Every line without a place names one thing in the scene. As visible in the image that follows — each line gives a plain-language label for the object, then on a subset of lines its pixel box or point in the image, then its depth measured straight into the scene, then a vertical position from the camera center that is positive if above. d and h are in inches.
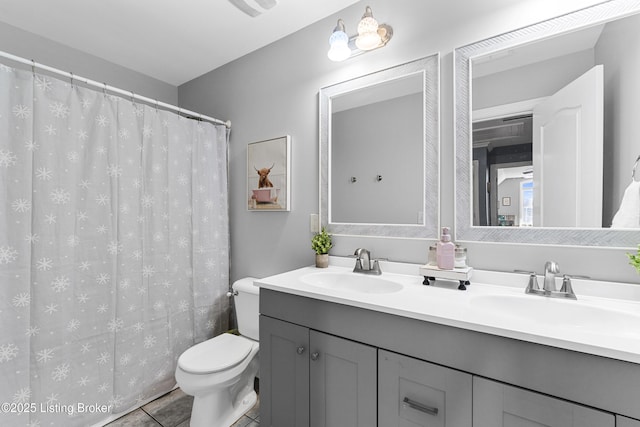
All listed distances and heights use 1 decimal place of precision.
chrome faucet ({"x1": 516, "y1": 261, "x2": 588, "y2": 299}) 40.6 -11.0
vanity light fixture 55.5 +35.0
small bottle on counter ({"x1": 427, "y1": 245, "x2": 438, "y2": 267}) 51.1 -8.3
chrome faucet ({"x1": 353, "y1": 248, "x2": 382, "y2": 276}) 57.4 -10.9
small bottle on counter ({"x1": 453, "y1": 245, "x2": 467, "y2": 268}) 47.9 -8.0
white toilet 55.4 -32.1
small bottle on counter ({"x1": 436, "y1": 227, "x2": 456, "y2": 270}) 47.9 -7.1
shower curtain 51.4 -8.2
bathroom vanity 27.8 -17.6
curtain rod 50.5 +27.0
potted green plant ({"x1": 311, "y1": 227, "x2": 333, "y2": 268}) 64.5 -8.3
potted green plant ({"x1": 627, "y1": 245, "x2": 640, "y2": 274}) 35.0 -6.3
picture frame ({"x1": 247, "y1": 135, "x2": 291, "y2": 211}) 73.5 +10.0
